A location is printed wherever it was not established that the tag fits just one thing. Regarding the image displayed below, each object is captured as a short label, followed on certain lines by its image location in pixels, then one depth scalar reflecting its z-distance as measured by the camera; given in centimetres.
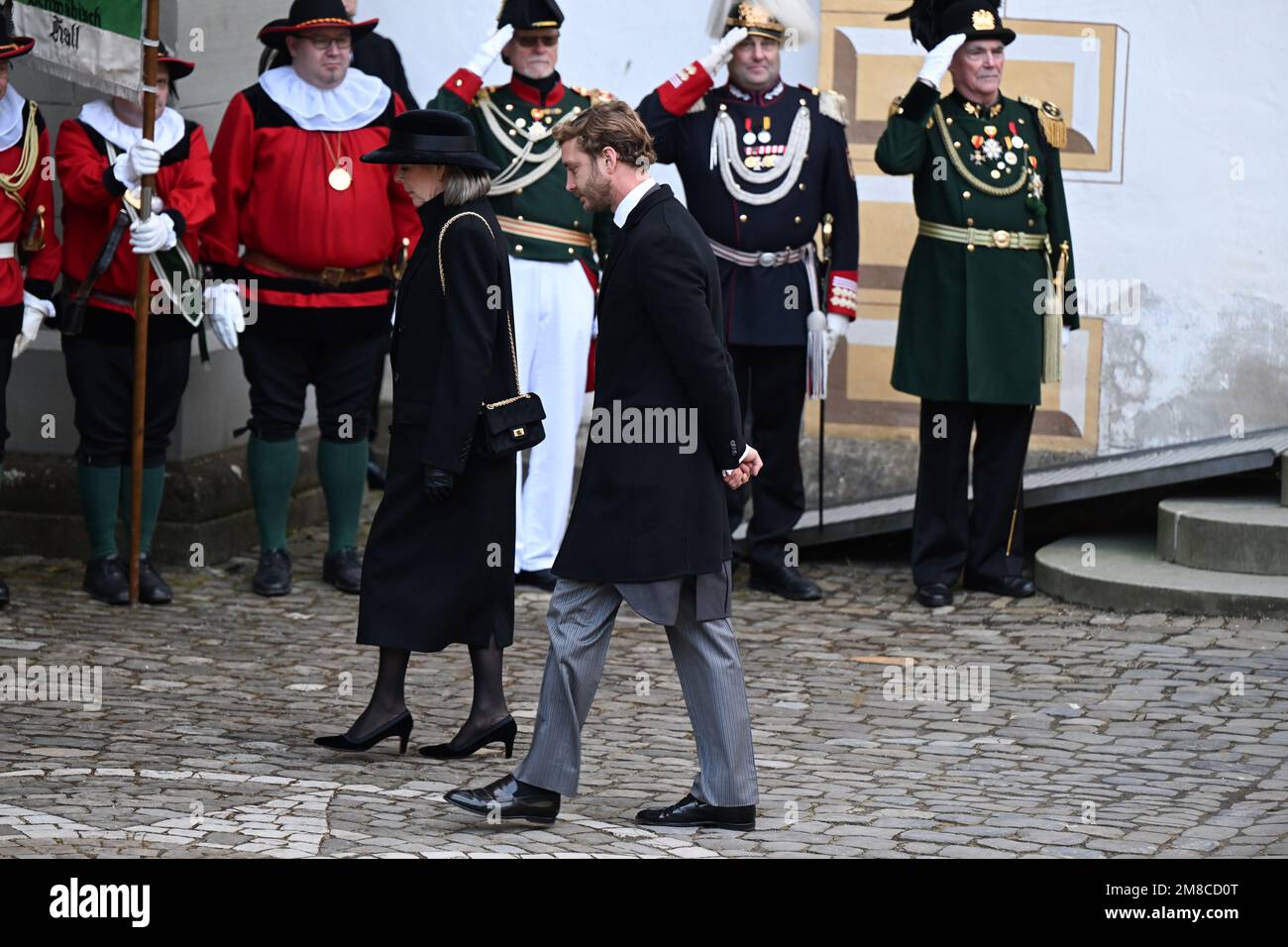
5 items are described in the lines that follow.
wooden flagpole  1590
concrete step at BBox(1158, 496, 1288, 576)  1631
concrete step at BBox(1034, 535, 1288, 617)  1580
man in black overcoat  1066
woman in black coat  1205
